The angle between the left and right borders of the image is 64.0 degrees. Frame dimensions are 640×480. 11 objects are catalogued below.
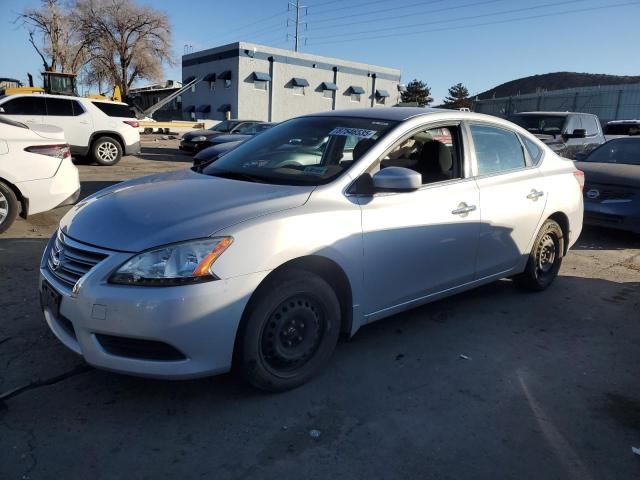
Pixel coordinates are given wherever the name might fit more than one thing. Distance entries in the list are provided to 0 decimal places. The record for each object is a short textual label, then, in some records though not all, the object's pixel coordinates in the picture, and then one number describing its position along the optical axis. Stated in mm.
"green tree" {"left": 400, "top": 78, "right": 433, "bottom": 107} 63375
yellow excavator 24094
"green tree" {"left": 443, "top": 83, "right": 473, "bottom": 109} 70688
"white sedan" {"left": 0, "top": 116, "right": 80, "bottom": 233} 5836
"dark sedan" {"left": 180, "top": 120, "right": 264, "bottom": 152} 17770
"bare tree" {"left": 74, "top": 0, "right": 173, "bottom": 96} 46312
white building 36094
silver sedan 2520
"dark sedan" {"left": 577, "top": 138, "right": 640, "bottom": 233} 6836
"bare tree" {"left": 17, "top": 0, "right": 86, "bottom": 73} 46031
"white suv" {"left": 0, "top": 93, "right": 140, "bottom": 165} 12336
